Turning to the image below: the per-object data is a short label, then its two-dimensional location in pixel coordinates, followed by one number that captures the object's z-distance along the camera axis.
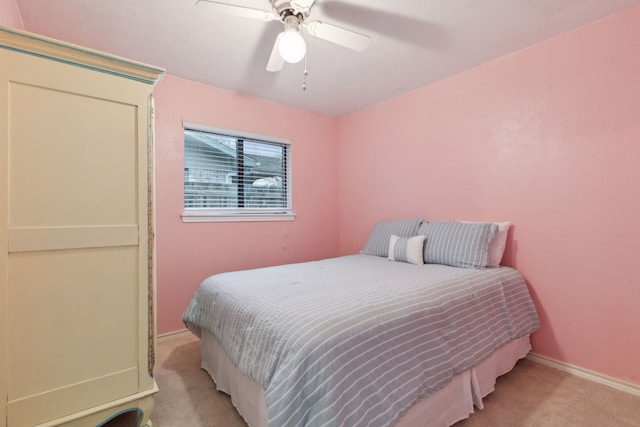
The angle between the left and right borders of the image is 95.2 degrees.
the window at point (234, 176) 2.78
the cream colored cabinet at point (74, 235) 1.15
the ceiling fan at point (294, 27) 1.51
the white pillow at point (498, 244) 2.22
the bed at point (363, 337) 1.07
